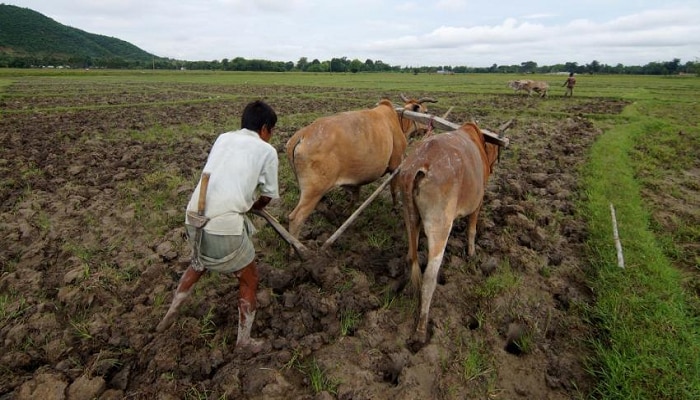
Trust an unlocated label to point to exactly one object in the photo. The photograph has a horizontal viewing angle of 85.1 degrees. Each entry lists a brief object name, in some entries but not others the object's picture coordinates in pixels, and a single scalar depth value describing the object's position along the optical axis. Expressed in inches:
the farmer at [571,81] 978.2
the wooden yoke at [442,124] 203.3
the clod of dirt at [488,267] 173.3
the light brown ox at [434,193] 140.0
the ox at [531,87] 994.7
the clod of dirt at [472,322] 142.4
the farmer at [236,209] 120.7
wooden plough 157.6
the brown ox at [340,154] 190.5
